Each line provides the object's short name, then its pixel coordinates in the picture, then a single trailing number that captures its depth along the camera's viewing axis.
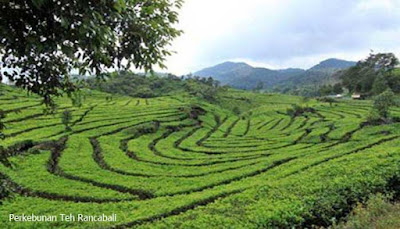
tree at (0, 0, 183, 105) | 4.85
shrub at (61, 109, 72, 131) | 36.67
